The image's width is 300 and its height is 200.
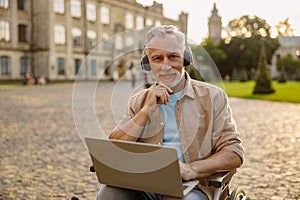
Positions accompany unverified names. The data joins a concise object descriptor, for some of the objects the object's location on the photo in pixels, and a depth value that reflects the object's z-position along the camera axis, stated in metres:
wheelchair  1.97
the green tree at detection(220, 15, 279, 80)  58.75
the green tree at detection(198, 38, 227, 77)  56.84
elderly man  2.06
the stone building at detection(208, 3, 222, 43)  70.88
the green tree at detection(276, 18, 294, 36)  57.09
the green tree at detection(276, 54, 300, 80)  62.75
